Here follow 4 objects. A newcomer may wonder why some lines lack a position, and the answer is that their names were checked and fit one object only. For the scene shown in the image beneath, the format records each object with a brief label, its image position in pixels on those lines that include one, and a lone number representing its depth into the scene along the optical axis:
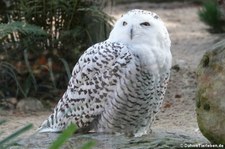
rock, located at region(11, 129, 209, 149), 8.16
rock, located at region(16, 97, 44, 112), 14.30
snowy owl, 8.79
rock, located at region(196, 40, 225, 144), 7.66
